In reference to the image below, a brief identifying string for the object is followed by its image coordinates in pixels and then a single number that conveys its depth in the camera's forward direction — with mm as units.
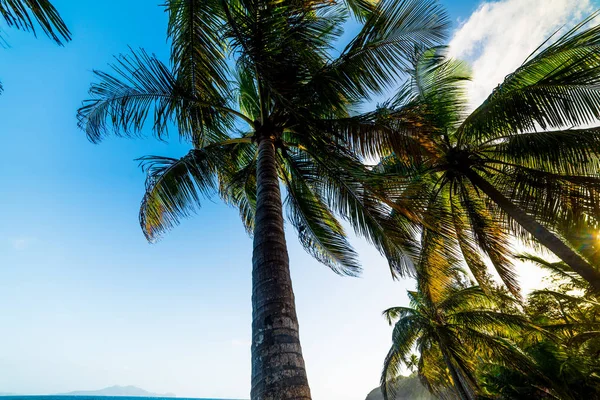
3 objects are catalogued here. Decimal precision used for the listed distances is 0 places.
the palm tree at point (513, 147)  4859
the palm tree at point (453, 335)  9508
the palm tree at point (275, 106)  3924
